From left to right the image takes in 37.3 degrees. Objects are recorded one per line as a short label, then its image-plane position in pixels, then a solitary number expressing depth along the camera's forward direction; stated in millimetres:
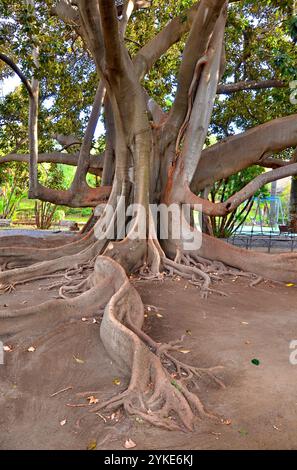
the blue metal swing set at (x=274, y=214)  18628
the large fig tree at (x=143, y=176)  5191
